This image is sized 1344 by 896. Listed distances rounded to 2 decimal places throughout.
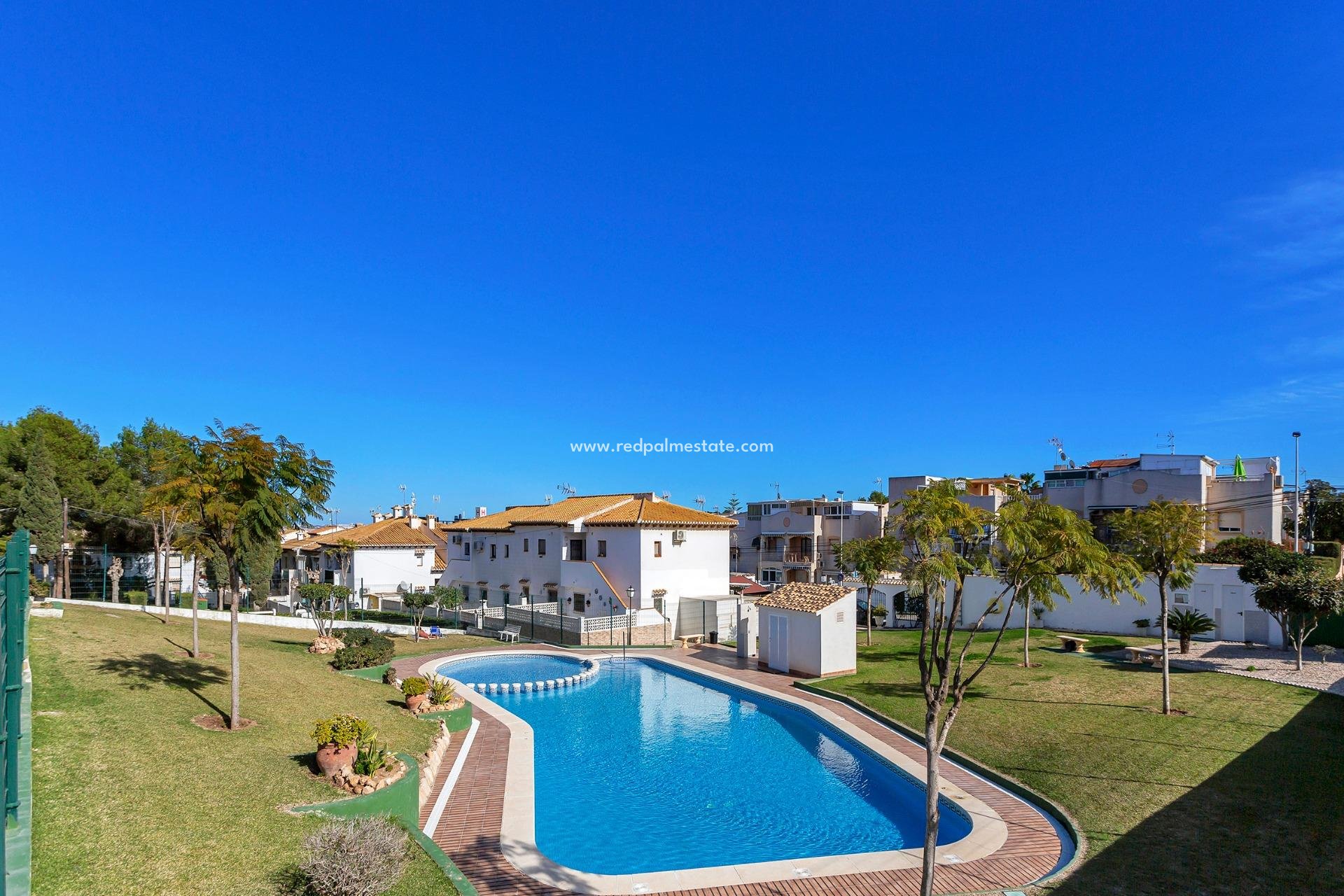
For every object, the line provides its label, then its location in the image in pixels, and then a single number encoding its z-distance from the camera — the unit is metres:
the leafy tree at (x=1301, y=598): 20.72
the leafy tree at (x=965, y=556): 8.05
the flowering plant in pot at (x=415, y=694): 17.69
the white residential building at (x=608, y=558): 37.06
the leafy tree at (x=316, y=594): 31.44
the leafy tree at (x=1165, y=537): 17.03
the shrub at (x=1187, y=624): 24.33
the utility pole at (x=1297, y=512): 36.06
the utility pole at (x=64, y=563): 30.56
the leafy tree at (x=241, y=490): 13.34
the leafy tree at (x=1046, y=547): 8.40
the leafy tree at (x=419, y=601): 35.94
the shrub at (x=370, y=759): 11.17
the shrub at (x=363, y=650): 20.86
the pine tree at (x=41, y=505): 31.16
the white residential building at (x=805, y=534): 57.00
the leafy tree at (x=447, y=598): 39.59
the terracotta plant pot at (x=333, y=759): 11.23
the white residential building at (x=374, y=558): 48.12
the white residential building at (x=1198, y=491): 41.47
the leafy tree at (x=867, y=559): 24.16
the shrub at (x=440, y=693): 18.17
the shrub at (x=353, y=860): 7.57
